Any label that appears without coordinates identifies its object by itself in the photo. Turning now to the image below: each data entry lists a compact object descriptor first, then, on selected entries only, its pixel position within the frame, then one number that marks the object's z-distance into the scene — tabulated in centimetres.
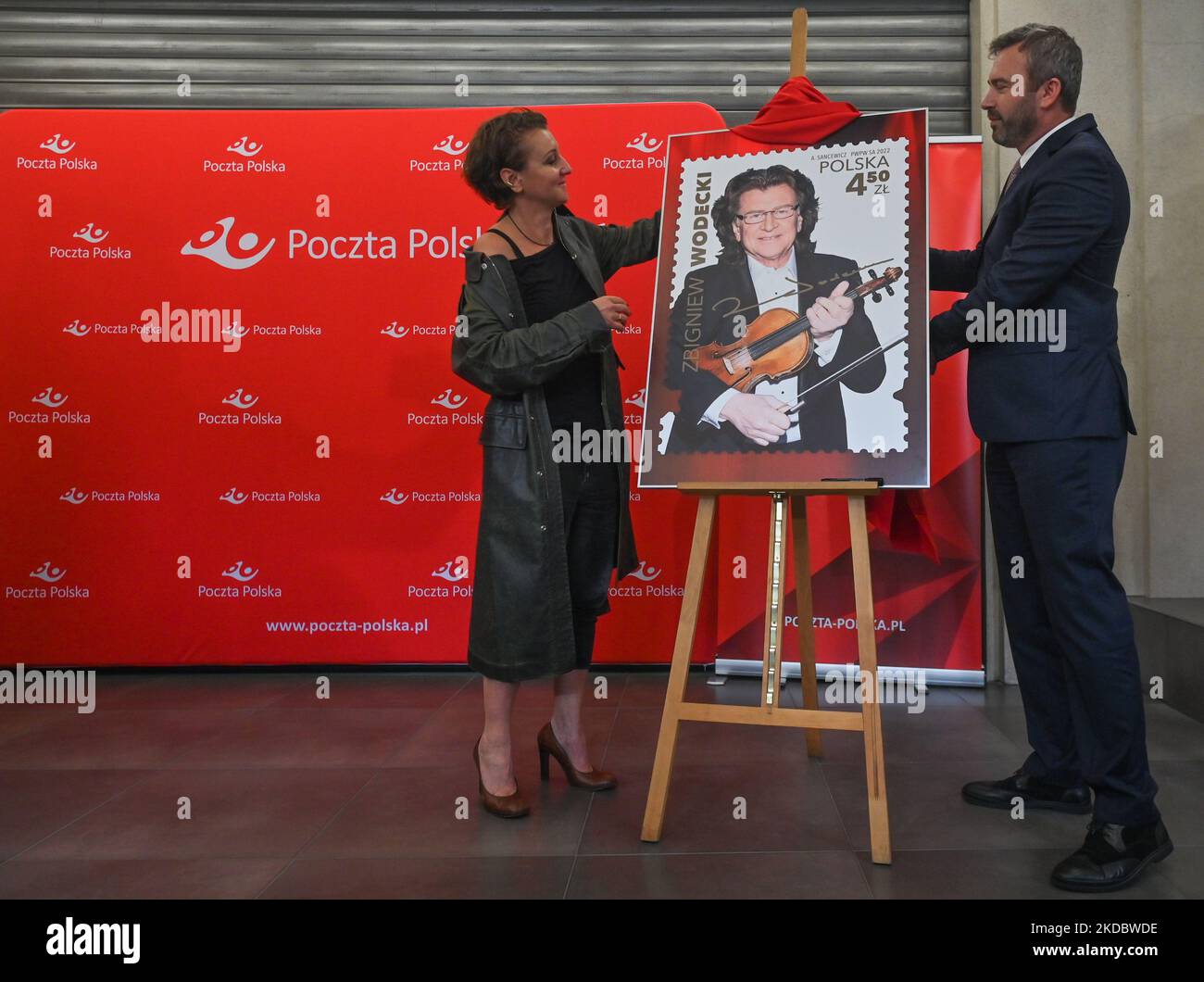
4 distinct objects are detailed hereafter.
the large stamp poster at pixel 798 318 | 222
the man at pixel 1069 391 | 199
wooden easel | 206
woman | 232
